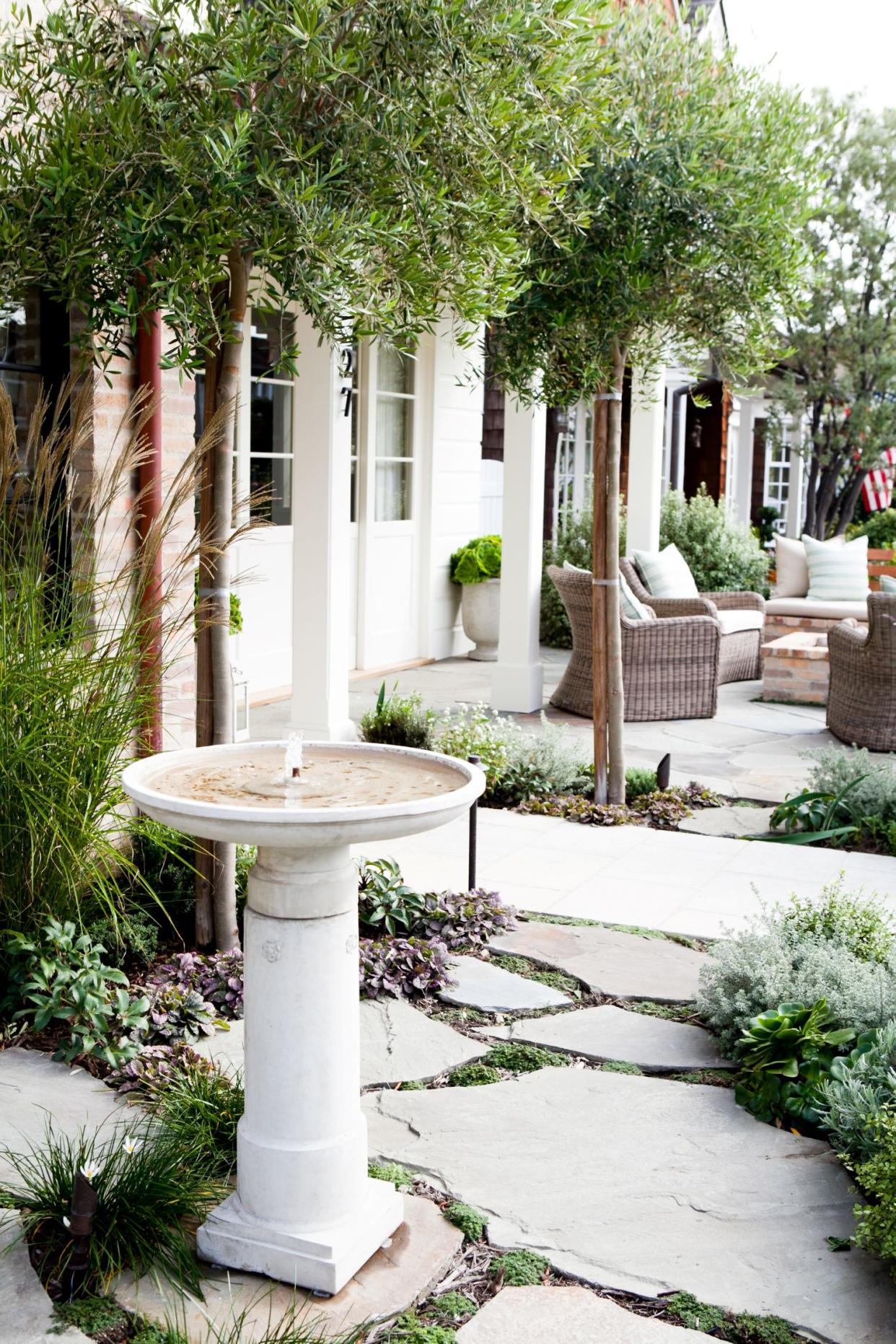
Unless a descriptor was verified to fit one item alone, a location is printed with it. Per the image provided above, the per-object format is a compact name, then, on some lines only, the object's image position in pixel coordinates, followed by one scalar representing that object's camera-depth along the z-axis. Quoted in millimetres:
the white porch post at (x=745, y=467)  18547
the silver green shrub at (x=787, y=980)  3061
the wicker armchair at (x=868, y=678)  7066
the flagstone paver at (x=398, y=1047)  3150
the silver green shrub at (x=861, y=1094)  2619
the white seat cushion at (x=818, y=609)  10000
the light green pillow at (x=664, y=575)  8992
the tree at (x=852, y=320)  13500
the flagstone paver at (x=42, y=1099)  2719
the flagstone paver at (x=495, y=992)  3590
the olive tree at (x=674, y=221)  4910
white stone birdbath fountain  2297
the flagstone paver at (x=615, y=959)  3717
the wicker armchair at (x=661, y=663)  7746
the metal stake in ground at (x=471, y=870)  4430
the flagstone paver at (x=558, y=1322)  2191
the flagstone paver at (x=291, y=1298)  2170
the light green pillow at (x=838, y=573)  10320
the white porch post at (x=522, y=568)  8055
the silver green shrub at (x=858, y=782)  5438
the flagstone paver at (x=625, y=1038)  3252
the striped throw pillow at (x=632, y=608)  7973
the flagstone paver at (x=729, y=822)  5547
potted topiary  10273
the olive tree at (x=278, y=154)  3027
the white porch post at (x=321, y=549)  6414
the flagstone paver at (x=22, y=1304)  2096
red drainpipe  3929
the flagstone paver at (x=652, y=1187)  2348
